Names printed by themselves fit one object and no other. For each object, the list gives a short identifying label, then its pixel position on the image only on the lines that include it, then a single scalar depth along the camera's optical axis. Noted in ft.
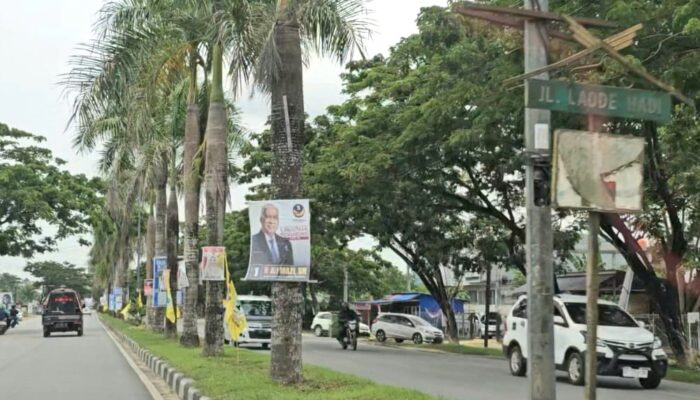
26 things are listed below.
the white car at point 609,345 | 49.49
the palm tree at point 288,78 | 38.34
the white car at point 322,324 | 144.05
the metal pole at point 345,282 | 158.00
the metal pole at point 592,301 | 18.15
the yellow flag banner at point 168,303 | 84.17
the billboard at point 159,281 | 90.79
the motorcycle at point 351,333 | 90.84
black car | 126.00
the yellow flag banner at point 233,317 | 52.39
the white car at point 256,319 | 87.86
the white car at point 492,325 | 146.67
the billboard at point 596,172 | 18.44
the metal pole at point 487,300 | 105.09
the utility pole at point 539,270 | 24.44
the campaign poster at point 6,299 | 176.80
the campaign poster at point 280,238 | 38.58
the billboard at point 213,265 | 57.21
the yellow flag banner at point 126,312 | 167.02
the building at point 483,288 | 158.83
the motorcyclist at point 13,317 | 158.51
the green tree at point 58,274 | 440.86
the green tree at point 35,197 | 129.08
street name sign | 20.22
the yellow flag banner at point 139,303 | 164.12
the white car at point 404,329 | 116.16
